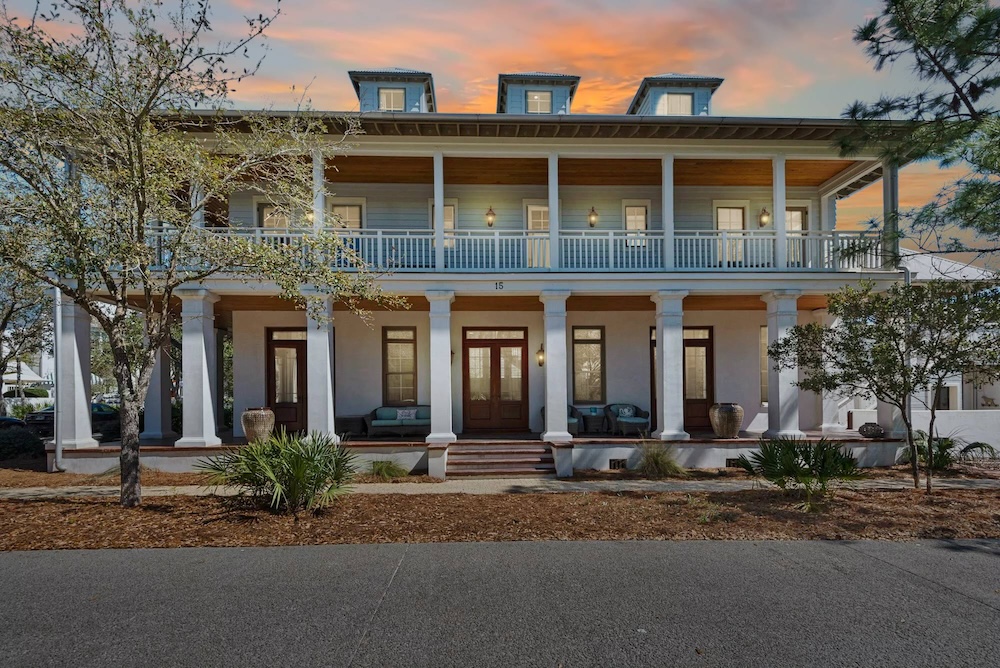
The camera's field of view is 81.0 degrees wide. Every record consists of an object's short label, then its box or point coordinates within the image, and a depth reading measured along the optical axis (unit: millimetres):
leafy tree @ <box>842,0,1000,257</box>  8062
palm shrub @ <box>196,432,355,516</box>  7164
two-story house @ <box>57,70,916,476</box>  11781
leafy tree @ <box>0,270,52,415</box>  17714
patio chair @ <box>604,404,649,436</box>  13180
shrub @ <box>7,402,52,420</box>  27508
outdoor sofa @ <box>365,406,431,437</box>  13211
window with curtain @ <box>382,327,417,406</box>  14633
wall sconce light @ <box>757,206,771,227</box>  14266
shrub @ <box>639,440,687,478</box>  11219
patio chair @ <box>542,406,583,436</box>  13117
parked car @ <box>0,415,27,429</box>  18875
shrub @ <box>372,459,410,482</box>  10992
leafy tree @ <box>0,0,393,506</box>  6852
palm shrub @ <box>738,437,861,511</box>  8008
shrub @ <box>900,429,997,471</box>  11578
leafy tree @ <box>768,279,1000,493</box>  8562
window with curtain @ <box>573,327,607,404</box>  14844
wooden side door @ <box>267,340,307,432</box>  14484
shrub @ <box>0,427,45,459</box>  12883
